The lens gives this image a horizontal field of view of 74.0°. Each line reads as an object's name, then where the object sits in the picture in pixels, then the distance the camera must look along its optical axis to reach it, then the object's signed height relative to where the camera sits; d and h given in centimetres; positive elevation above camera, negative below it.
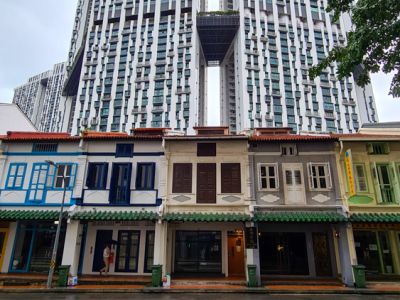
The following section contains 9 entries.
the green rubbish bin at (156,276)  1378 -159
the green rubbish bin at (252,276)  1378 -154
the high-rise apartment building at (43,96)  9969 +5610
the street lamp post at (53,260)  1348 -84
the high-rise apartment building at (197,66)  5384 +3664
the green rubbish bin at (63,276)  1386 -165
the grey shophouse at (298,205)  1512 +217
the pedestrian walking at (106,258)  1575 -86
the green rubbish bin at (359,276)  1347 -146
